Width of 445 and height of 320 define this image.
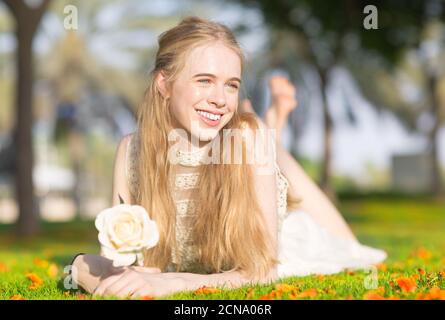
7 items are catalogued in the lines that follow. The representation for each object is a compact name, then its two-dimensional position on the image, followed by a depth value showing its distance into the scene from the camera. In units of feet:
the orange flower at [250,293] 12.14
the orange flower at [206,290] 12.70
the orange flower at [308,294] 12.01
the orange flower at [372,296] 11.47
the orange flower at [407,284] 12.26
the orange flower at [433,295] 11.47
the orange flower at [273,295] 11.85
